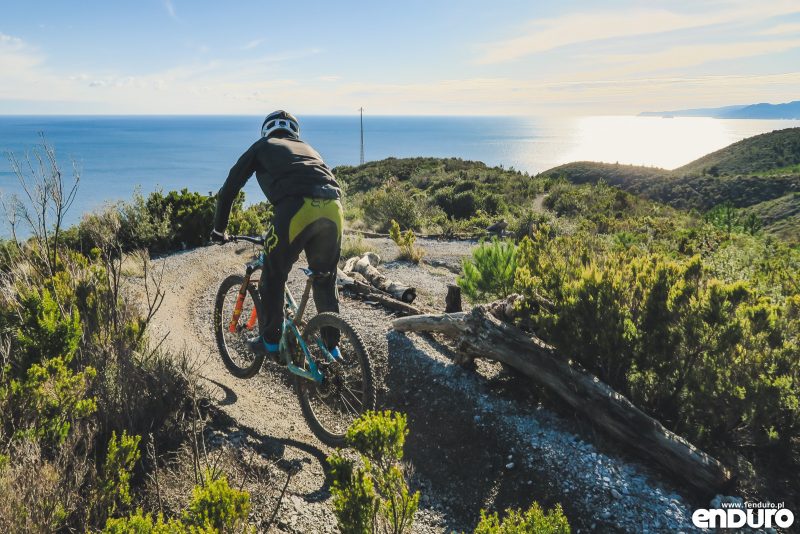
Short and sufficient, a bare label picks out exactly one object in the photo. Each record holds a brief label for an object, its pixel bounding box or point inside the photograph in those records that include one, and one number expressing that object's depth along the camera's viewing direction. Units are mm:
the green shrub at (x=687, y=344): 3361
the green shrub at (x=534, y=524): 2096
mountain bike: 3934
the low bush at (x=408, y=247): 10942
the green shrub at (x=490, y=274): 6449
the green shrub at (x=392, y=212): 17391
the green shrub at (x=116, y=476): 2664
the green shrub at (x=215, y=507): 2131
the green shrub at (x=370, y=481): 2223
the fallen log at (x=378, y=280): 7000
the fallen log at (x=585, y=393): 3148
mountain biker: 4016
